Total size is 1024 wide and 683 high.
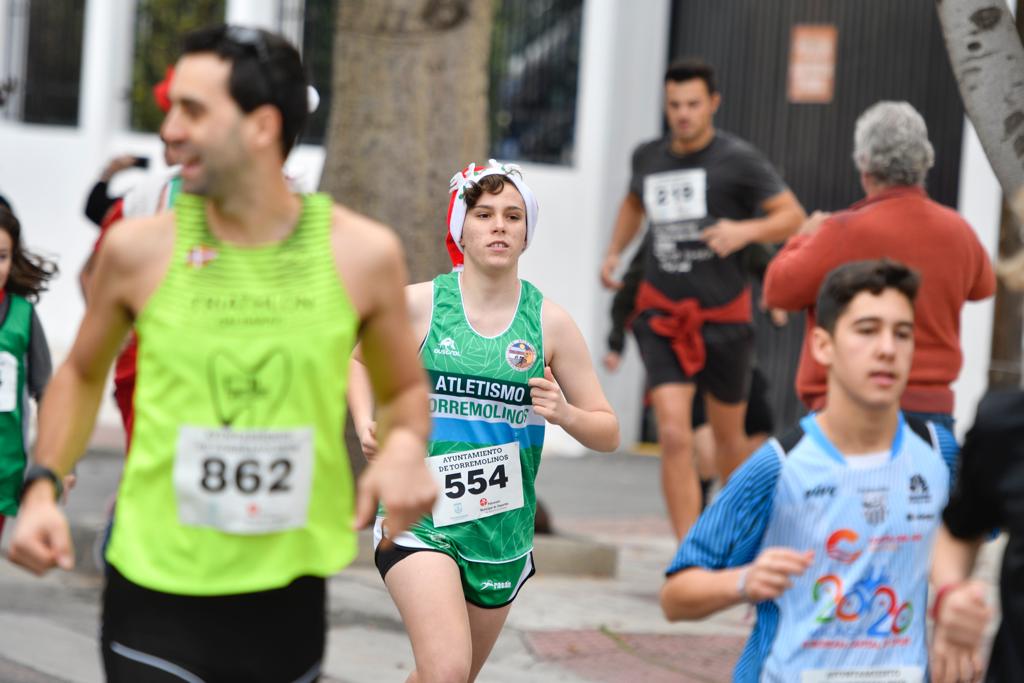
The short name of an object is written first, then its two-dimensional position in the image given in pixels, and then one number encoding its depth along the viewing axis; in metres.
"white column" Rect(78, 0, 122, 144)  29.56
